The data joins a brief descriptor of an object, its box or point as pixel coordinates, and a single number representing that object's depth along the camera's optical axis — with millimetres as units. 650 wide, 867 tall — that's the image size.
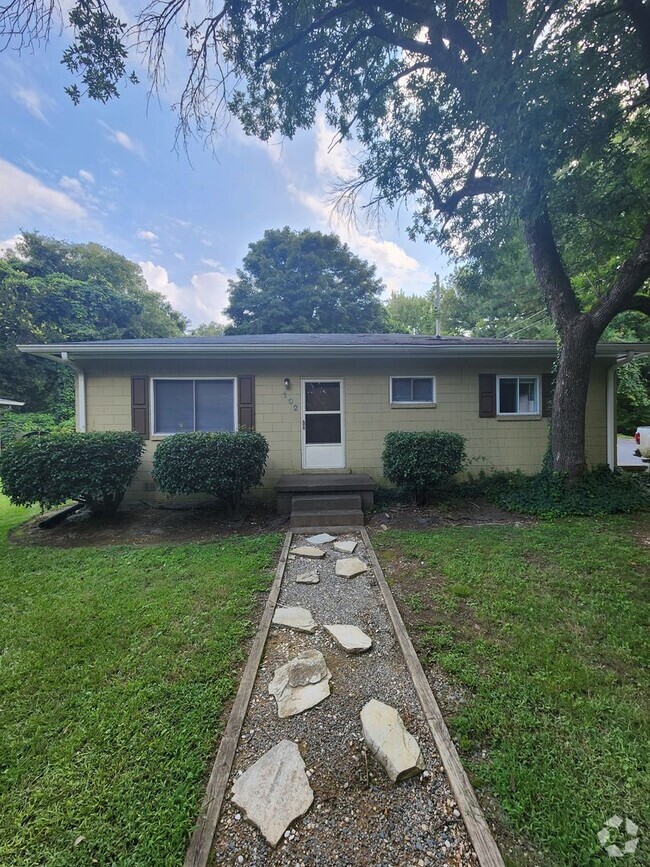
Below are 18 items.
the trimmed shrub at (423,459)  5242
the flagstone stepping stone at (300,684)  1814
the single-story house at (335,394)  5957
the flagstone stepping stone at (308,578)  3234
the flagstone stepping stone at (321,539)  4258
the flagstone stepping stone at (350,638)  2248
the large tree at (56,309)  15078
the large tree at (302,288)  20375
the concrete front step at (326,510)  4809
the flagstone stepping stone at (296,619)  2527
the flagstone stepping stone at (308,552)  3814
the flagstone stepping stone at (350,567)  3388
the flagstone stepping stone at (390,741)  1429
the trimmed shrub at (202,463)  4832
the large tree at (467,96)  3979
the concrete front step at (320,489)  5363
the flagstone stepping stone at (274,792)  1262
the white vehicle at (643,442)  9820
